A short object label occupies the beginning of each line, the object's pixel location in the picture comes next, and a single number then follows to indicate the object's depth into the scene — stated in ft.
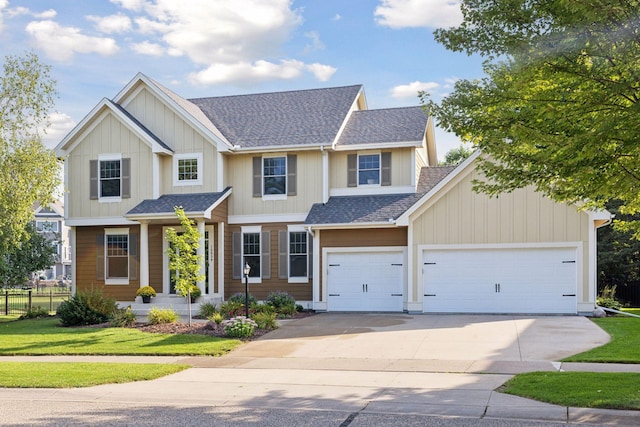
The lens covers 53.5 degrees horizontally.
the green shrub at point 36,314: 76.12
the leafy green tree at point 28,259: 94.99
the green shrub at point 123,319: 62.34
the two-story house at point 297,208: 67.05
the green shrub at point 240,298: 71.88
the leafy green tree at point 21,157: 68.90
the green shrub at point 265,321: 58.03
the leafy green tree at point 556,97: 27.46
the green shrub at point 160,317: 61.82
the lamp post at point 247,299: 58.89
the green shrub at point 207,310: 66.40
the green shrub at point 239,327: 54.13
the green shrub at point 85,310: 64.44
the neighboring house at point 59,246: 223.51
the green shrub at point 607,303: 71.06
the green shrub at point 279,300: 70.90
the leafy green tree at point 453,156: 146.30
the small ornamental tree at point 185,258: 58.18
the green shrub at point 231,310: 64.08
